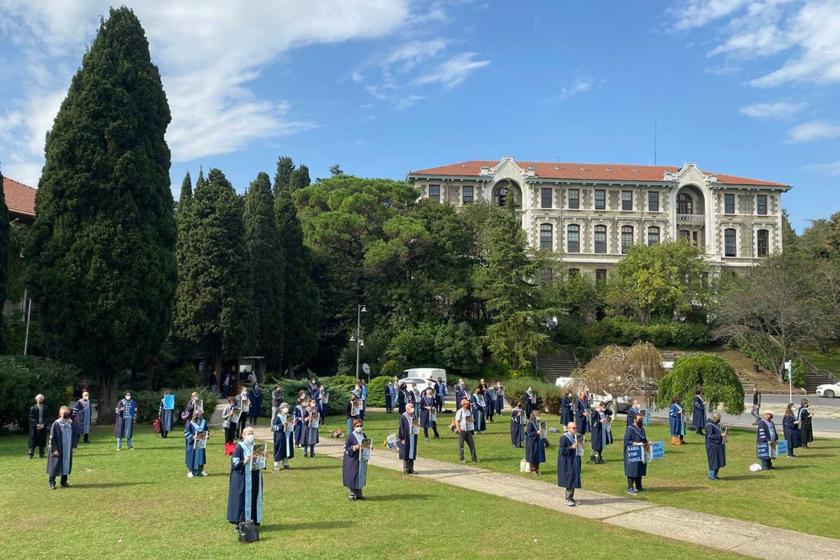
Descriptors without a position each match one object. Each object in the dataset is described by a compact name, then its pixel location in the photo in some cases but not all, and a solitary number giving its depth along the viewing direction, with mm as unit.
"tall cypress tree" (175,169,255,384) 36938
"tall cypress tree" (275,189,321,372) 45531
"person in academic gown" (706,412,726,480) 16438
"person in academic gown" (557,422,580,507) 13266
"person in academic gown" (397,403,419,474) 16000
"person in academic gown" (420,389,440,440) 22719
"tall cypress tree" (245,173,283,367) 42062
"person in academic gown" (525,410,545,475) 16297
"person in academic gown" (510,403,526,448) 20562
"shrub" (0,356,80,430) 21719
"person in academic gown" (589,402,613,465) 18812
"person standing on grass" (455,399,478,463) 17750
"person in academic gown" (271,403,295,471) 16266
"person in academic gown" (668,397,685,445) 22391
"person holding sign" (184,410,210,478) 15258
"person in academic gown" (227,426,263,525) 10305
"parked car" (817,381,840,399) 46812
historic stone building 70000
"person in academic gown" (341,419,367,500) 12938
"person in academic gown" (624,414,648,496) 14500
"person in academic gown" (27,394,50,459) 17812
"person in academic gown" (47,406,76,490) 13852
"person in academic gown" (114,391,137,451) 19172
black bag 10007
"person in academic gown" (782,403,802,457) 20531
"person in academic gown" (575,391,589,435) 21531
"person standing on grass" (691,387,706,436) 24391
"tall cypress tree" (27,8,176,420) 25375
